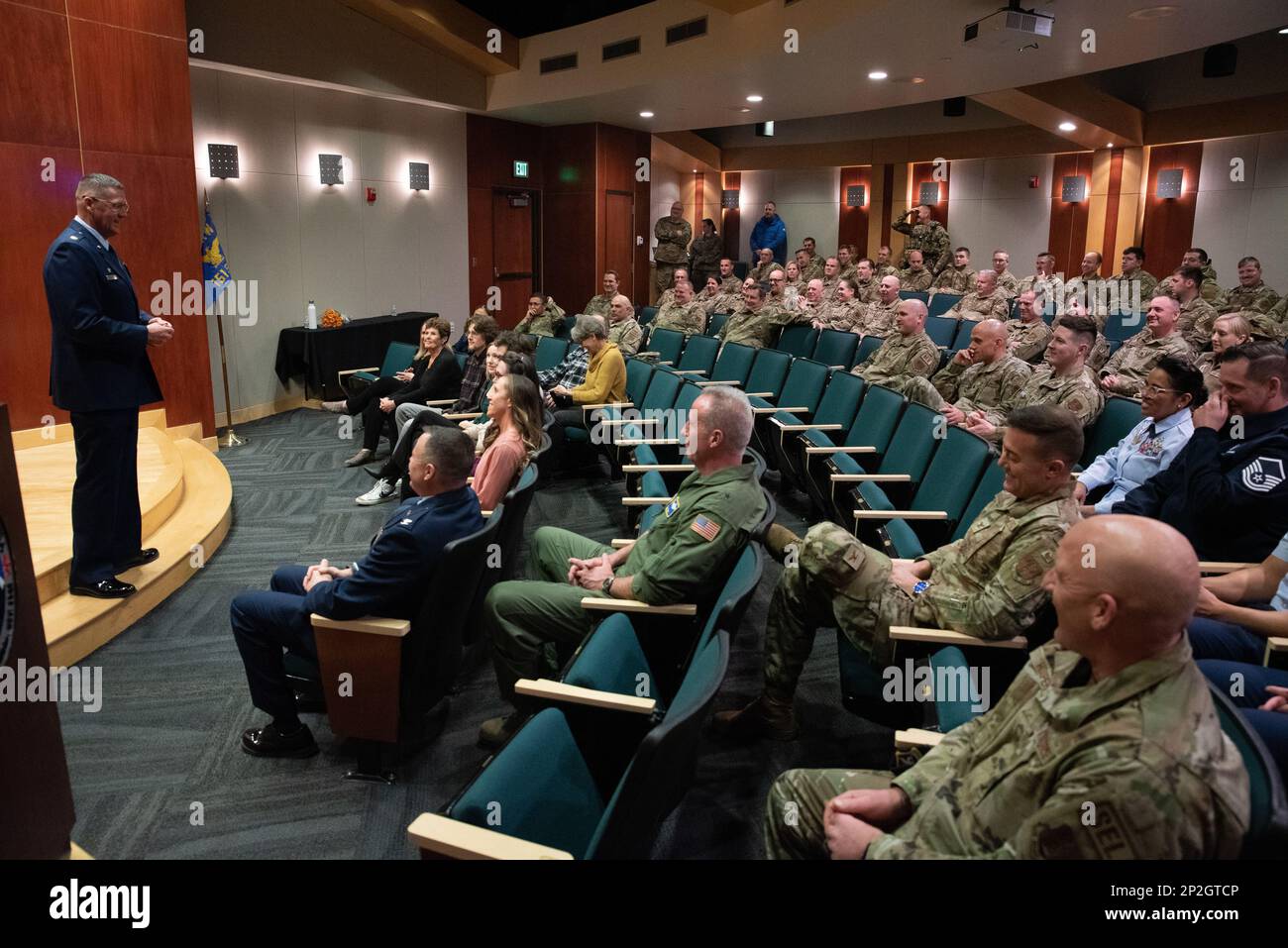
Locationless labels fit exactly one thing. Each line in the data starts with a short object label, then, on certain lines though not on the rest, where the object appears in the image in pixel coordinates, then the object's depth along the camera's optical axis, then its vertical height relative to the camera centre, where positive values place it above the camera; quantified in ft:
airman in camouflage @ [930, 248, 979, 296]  34.32 +1.03
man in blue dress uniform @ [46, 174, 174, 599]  10.69 -0.80
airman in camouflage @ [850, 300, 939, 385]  17.58 -0.97
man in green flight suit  7.87 -2.34
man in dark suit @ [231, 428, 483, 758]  7.68 -2.50
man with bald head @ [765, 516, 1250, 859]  3.86 -2.10
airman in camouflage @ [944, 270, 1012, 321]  24.35 +0.03
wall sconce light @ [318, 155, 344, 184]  27.62 +4.15
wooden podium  4.07 -2.07
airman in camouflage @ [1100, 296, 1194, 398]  15.71 -0.84
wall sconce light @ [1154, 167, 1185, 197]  35.99 +4.96
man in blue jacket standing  45.44 +3.56
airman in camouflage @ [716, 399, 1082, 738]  7.18 -2.42
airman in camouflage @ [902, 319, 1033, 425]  14.55 -1.21
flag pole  22.12 -3.32
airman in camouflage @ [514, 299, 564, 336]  26.32 -0.45
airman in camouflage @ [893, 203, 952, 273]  38.27 +2.71
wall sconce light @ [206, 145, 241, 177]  24.03 +3.83
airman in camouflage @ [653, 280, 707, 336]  27.07 -0.36
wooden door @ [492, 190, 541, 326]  35.76 +2.07
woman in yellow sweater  17.67 -1.59
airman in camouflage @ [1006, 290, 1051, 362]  18.56 -0.60
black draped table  26.30 -1.45
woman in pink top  10.73 -1.67
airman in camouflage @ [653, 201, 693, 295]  40.52 +2.85
